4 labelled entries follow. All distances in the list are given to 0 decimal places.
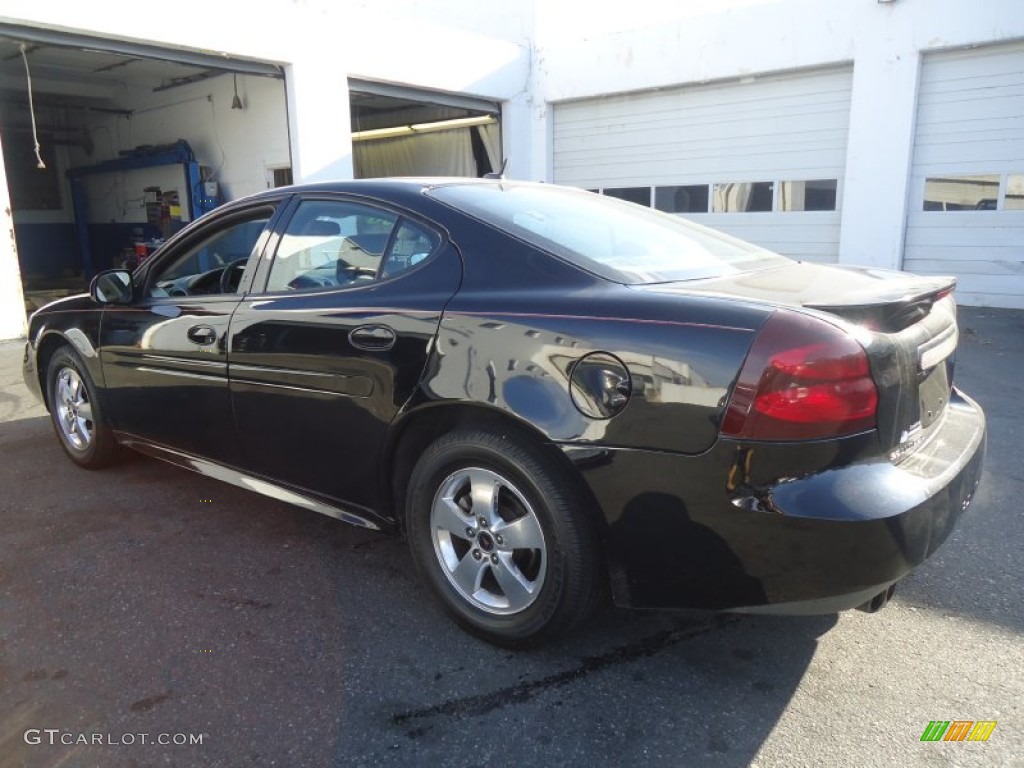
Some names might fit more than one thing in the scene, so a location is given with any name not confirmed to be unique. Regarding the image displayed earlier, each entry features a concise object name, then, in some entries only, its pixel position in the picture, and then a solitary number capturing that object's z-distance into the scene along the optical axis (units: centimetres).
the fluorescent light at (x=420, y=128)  1577
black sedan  199
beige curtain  1659
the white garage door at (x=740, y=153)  1170
